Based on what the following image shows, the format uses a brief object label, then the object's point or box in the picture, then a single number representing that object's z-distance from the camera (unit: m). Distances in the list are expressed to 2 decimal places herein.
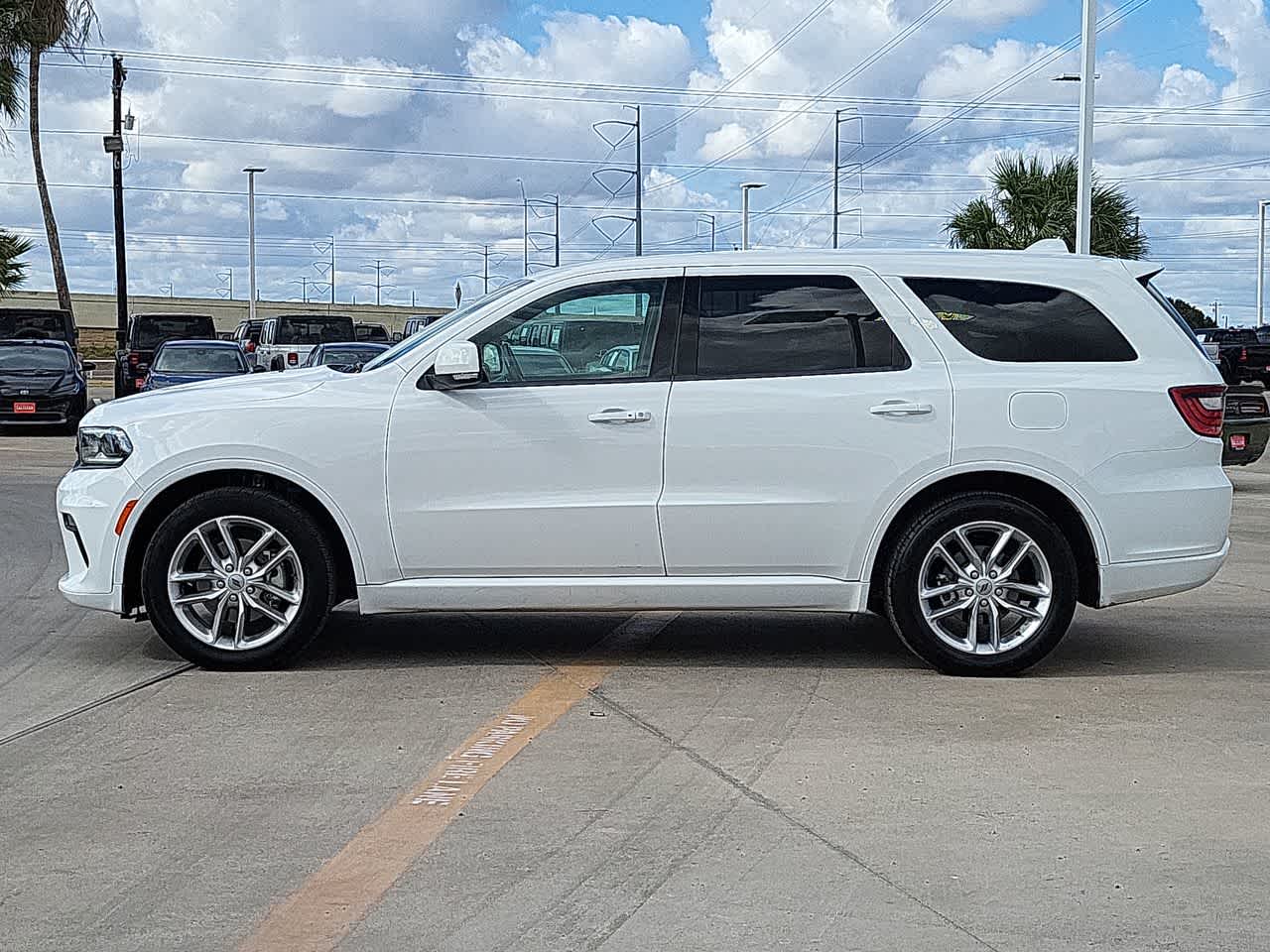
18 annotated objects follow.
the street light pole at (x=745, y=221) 60.24
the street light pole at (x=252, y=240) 60.88
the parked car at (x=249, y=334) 43.25
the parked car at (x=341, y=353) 27.09
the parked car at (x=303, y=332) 39.62
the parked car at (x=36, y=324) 33.16
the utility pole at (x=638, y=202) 46.06
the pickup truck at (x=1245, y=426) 16.83
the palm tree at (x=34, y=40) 38.19
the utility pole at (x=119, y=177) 35.62
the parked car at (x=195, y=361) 25.09
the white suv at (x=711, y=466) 7.41
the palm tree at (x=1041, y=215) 38.50
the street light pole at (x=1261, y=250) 68.31
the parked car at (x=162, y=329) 34.00
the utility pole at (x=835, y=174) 47.75
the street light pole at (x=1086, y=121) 25.03
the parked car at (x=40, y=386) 24.48
